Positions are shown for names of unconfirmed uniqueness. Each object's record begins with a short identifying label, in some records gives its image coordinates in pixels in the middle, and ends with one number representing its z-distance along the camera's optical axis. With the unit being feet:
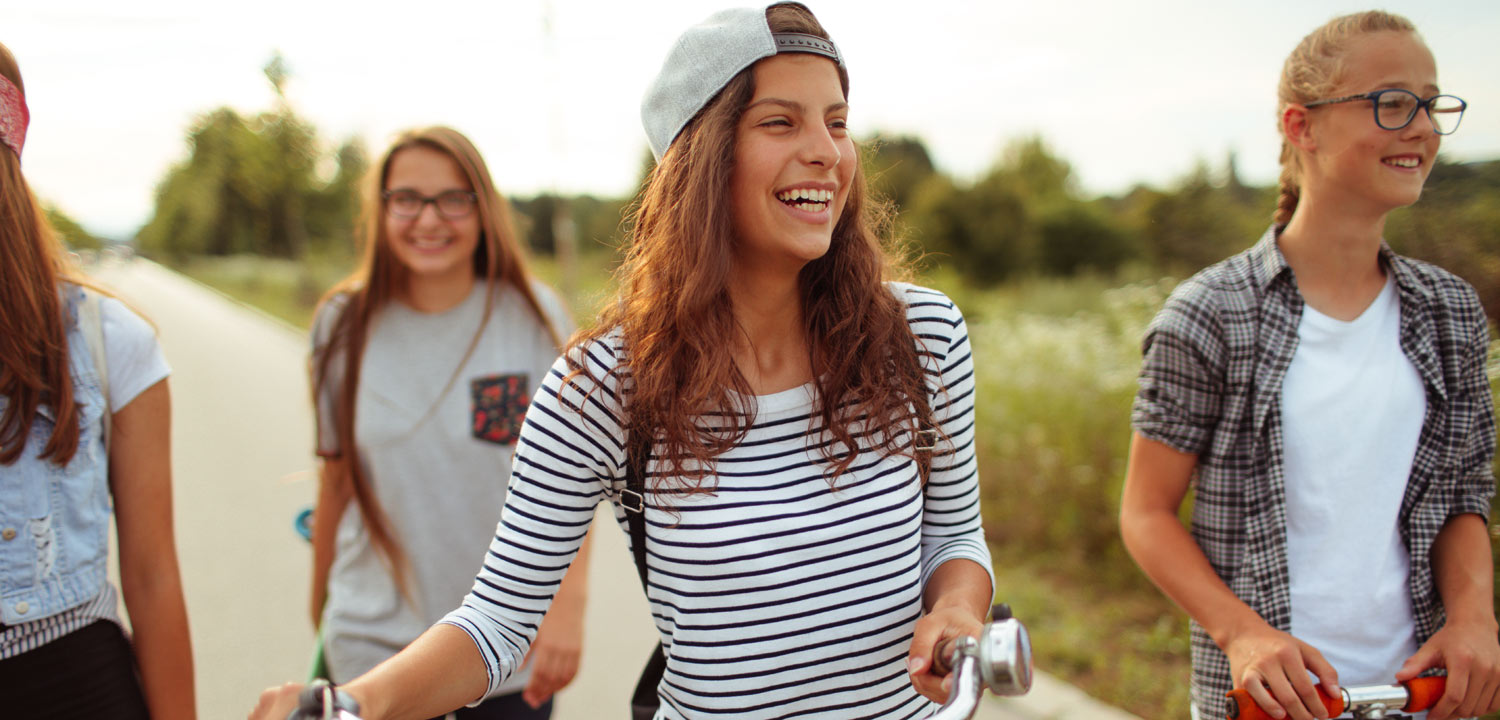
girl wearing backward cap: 4.86
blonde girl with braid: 6.03
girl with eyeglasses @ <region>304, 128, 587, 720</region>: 7.83
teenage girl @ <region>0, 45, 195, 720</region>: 5.30
